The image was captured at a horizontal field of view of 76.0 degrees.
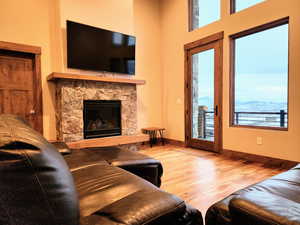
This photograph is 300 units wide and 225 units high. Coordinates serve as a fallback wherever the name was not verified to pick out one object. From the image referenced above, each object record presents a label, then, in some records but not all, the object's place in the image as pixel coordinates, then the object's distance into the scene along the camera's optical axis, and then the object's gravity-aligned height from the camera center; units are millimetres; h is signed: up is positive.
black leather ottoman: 1735 -498
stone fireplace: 3447 +9
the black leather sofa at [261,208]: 683 -411
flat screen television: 3498 +1148
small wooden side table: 4675 -673
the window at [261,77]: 3125 +511
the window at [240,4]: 3336 +1832
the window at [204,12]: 3911 +2034
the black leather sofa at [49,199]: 538 -286
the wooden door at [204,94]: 3854 +271
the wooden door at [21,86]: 3373 +393
